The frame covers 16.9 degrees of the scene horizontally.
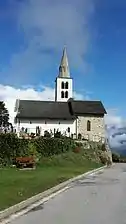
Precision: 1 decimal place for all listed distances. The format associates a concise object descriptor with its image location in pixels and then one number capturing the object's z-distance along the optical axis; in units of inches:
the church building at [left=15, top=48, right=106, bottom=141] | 3292.3
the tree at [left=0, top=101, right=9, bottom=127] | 2945.4
